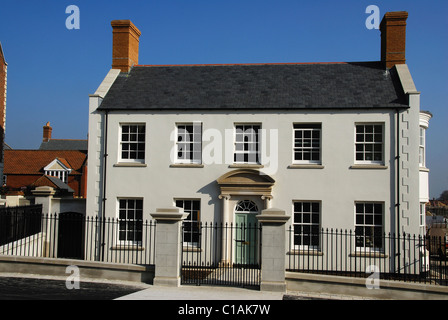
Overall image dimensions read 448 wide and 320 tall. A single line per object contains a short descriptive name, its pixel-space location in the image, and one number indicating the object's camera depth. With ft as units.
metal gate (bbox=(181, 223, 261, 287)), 62.39
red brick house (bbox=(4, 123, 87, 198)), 142.31
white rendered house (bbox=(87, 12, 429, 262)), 62.69
